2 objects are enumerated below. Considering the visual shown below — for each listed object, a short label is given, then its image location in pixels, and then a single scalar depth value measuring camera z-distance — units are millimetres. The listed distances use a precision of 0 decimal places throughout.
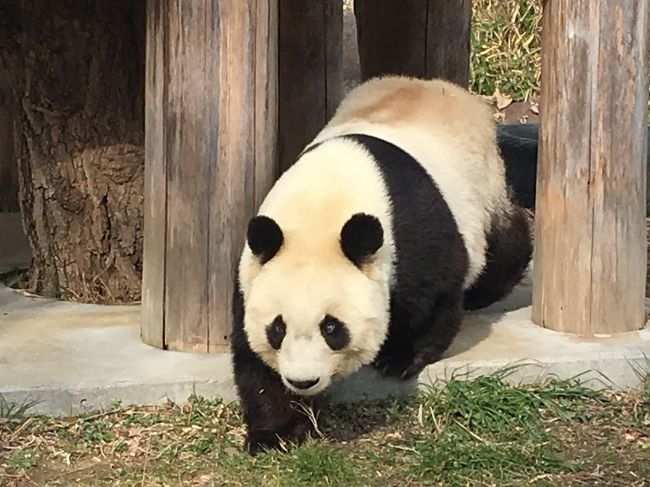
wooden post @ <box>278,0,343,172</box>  6258
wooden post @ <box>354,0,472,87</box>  6109
